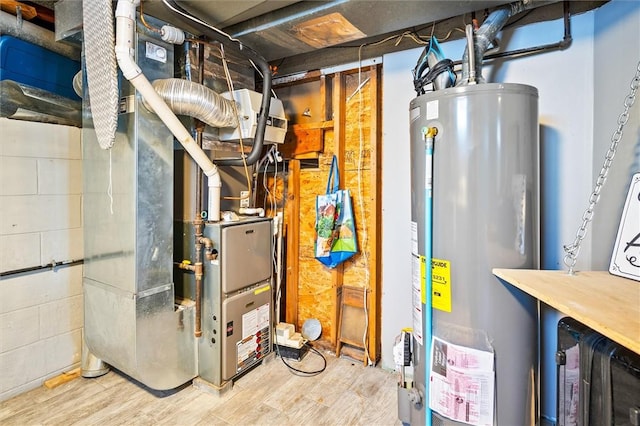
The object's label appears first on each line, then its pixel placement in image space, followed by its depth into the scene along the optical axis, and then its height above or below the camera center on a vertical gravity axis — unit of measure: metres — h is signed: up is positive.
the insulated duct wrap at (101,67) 1.71 +0.75
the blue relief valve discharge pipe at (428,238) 1.47 -0.14
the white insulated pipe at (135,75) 1.68 +0.68
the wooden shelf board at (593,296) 0.83 -0.28
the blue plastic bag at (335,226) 2.51 -0.14
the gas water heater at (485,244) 1.38 -0.16
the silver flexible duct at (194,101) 1.89 +0.63
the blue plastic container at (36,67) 2.02 +0.91
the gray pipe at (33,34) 1.99 +1.09
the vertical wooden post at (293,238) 2.82 -0.26
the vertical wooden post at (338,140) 2.55 +0.51
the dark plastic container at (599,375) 0.98 -0.56
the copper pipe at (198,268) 2.12 -0.38
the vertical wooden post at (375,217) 2.42 -0.07
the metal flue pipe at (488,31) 1.57 +0.88
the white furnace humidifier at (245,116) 2.29 +0.62
